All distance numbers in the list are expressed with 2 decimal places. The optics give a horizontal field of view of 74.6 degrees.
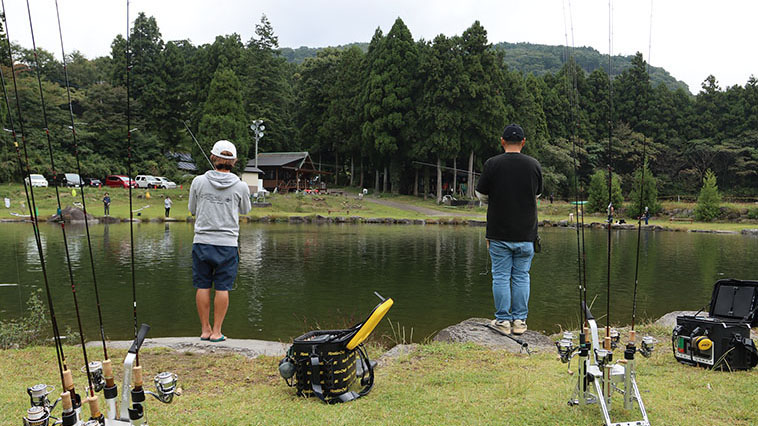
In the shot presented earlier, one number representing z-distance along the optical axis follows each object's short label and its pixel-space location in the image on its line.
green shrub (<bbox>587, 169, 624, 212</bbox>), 34.47
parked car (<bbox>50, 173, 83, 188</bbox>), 37.00
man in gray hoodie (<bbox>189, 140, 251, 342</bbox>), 4.39
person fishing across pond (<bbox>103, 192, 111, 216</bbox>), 25.86
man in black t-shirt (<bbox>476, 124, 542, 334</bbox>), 4.60
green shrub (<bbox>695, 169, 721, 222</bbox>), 31.72
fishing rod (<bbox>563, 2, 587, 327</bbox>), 4.20
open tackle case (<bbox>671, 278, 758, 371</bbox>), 3.73
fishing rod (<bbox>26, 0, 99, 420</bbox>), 2.12
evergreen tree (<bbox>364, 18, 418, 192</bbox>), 39.09
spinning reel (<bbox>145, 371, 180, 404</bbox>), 2.37
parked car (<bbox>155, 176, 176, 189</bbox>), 40.94
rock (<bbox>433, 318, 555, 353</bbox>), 4.67
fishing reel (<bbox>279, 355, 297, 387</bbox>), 3.27
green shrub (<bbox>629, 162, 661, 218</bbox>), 33.75
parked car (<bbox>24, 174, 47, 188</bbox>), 33.59
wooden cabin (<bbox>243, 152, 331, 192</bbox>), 45.19
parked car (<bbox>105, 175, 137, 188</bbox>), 39.31
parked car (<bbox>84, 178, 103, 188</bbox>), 39.09
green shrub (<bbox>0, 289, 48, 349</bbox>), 5.46
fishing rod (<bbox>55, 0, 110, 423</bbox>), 2.21
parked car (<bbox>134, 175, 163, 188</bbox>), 40.56
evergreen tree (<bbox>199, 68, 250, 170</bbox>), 36.50
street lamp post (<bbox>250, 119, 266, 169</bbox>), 34.72
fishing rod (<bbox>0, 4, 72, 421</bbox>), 1.90
